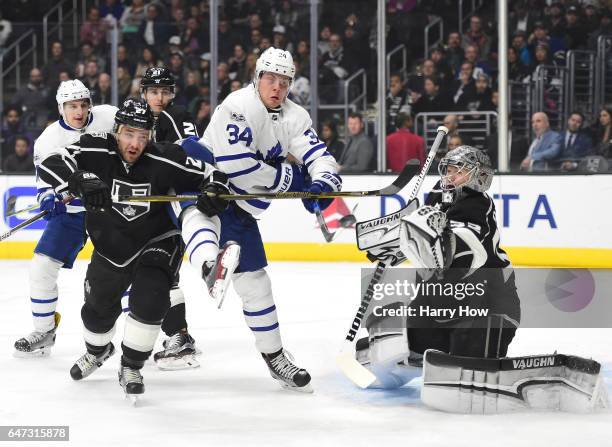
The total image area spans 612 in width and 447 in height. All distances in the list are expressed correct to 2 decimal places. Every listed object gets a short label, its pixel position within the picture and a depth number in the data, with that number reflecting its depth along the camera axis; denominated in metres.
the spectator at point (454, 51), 14.69
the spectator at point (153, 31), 15.78
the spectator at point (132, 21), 15.61
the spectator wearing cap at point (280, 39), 15.04
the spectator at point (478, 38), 14.88
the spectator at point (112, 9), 16.85
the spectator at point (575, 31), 14.26
